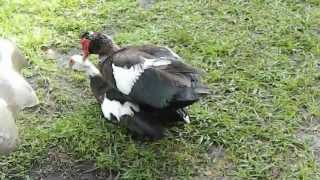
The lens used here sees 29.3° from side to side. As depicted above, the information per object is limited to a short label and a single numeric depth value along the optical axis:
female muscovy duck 3.18
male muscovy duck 3.00
